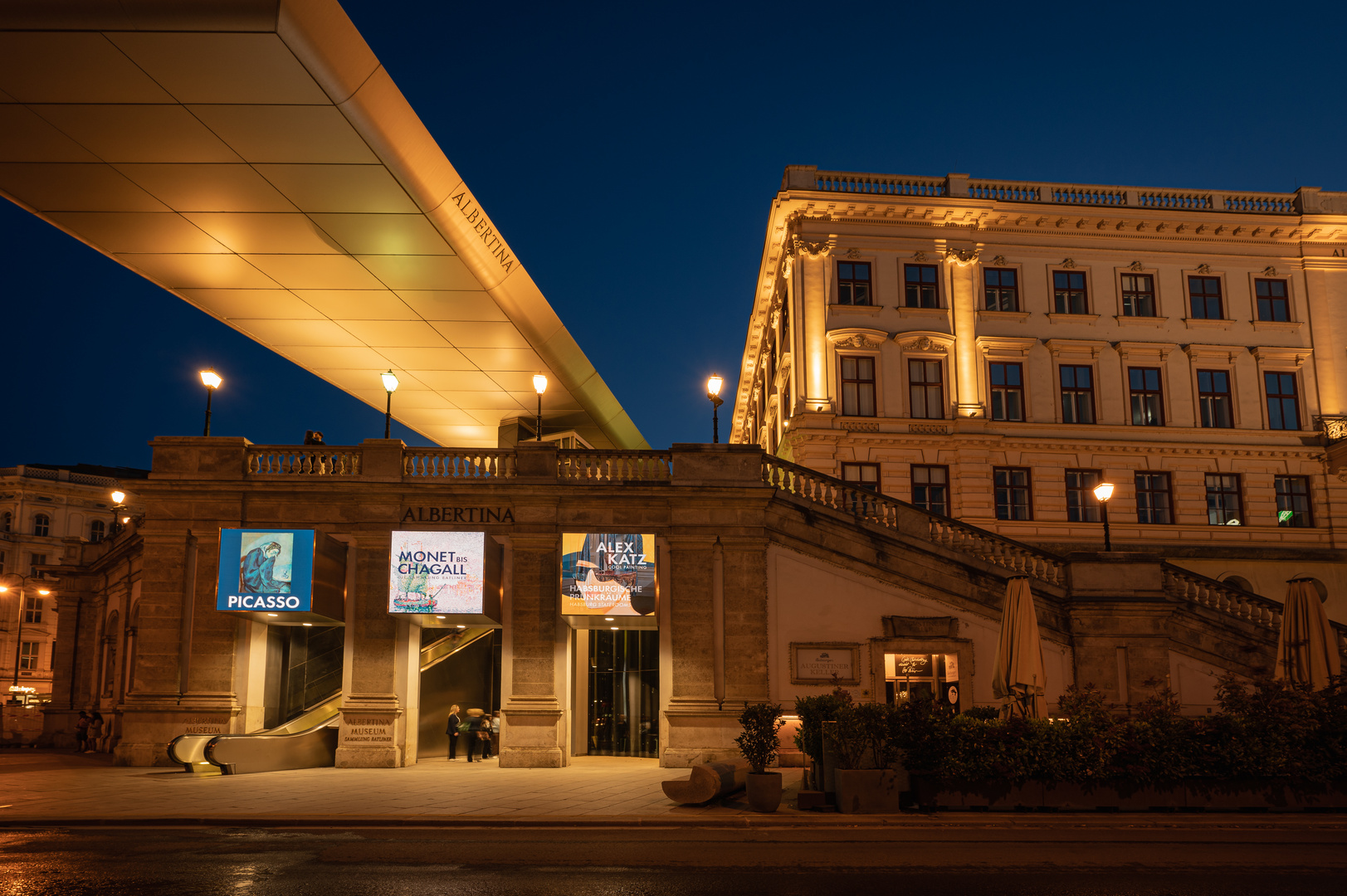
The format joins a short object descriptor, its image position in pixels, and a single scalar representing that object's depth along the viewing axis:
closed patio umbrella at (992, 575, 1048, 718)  17.45
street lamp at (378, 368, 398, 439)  24.47
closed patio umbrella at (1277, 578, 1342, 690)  17.08
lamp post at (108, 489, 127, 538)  34.97
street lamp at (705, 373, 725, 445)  22.91
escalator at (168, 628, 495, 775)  21.23
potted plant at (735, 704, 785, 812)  15.28
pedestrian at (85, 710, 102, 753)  34.00
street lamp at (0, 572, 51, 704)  85.06
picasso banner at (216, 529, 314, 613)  22.50
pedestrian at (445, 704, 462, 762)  25.09
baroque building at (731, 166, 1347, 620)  35.53
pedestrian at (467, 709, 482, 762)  25.00
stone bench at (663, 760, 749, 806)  15.56
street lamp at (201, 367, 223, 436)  23.14
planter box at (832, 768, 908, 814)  14.93
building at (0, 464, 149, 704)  86.44
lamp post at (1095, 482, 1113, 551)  22.45
